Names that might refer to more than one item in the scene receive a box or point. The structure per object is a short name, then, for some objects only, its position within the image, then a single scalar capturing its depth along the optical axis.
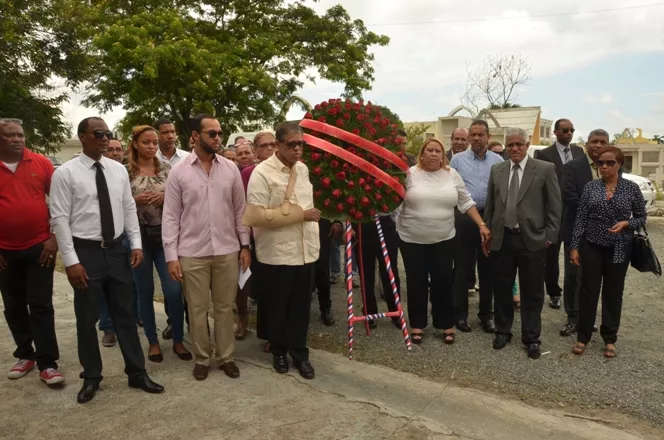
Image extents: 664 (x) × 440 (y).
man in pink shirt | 4.00
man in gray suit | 4.60
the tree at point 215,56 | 17.69
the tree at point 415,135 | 22.57
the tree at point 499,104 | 34.69
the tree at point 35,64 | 15.58
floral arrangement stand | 4.44
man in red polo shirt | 3.81
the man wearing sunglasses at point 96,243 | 3.58
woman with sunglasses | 4.45
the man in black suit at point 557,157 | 5.89
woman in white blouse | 4.81
